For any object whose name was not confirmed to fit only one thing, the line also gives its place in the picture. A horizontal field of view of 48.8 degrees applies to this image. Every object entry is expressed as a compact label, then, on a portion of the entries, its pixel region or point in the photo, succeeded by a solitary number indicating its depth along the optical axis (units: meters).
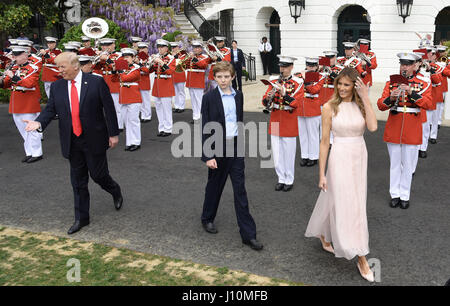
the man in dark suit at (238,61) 15.19
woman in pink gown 4.90
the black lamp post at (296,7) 20.92
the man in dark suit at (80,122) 6.02
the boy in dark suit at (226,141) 5.55
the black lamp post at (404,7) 18.39
